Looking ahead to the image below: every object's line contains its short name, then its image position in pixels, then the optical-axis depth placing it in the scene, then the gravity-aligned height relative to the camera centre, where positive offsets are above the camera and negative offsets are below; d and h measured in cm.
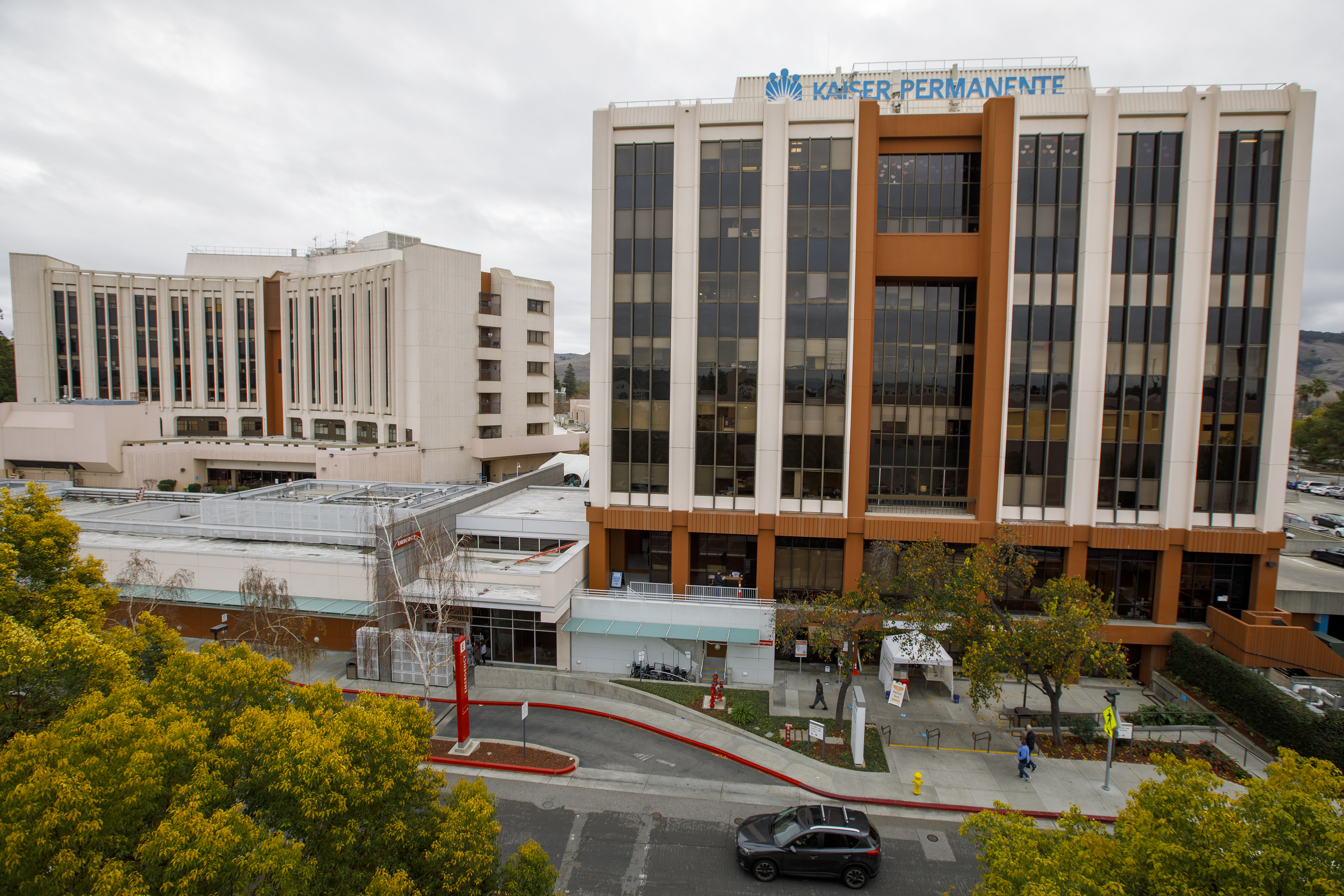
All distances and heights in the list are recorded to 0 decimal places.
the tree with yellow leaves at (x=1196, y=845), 860 -656
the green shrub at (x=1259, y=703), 2114 -1123
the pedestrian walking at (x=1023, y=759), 2133 -1222
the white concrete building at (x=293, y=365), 5444 +416
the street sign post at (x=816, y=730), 2273 -1211
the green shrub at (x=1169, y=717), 2544 -1273
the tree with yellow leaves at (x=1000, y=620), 2188 -786
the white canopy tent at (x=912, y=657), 2544 -1074
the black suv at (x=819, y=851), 1695 -1252
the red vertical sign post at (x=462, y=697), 2303 -1115
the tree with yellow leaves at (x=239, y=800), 835 -629
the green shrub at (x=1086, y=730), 2403 -1258
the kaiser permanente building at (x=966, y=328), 2886 +453
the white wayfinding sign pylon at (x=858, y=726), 2219 -1158
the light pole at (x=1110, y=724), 2027 -1040
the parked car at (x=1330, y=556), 3706 -839
